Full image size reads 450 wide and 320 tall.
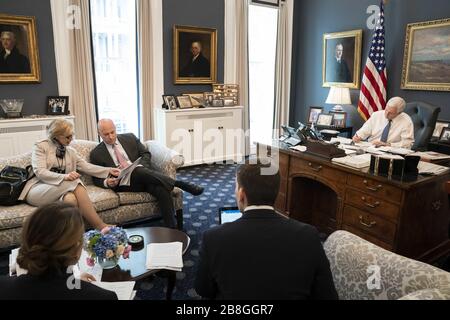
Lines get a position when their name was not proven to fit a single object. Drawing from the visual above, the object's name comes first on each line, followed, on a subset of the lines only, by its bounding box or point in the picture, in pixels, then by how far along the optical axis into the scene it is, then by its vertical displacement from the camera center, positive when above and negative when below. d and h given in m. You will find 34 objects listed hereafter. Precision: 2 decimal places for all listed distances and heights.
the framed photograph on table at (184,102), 5.41 -0.23
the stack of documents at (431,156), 3.10 -0.60
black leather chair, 3.84 -0.37
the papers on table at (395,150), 3.08 -0.55
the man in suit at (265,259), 1.18 -0.58
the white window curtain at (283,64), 6.37 +0.43
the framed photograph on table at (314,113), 5.98 -0.44
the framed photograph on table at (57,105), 4.52 -0.24
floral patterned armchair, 1.39 -0.78
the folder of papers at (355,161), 2.81 -0.59
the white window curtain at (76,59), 4.46 +0.35
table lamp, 5.45 -0.13
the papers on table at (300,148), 3.35 -0.58
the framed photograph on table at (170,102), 5.30 -0.23
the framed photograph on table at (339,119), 5.58 -0.49
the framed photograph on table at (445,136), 4.25 -0.57
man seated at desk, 3.65 -0.42
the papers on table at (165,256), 2.04 -1.01
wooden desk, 2.54 -0.90
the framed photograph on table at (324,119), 5.70 -0.51
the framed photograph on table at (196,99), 5.58 -0.19
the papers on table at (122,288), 1.73 -1.01
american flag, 5.06 +0.14
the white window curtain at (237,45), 5.80 +0.69
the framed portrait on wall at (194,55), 5.38 +0.50
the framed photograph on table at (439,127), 4.38 -0.48
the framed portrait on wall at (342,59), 5.57 +0.47
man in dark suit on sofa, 3.19 -0.76
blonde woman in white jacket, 2.87 -0.75
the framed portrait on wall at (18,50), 4.12 +0.42
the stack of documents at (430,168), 2.68 -0.62
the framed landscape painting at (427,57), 4.51 +0.42
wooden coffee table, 1.95 -1.02
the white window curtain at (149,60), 5.05 +0.39
